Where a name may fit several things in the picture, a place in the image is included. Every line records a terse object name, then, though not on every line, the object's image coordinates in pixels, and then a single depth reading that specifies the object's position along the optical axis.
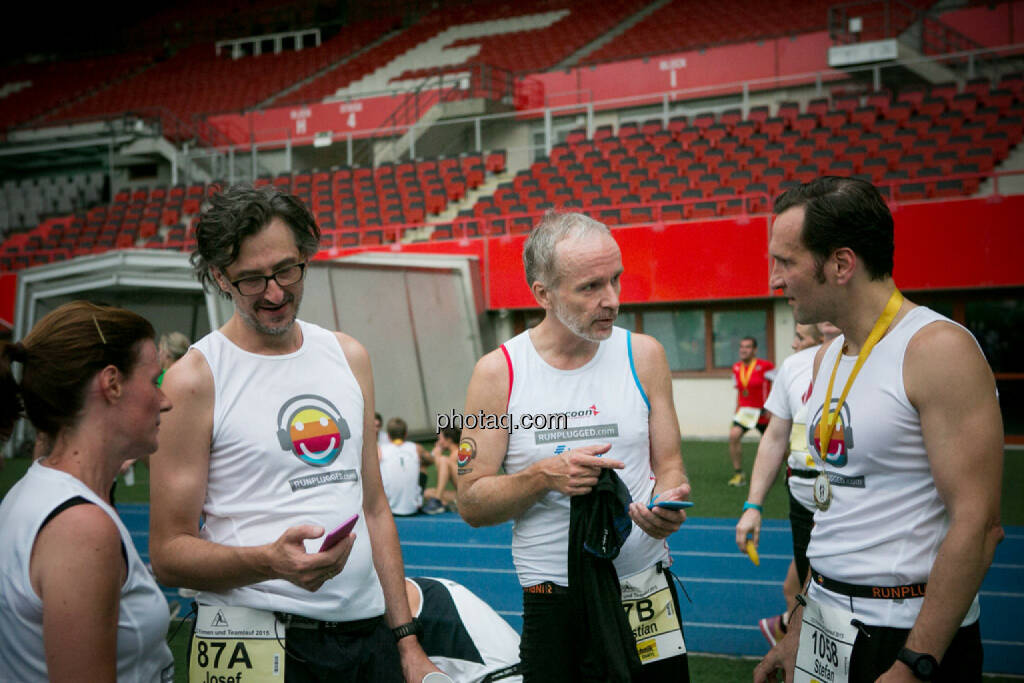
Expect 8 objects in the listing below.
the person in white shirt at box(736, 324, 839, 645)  4.16
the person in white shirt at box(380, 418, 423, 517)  9.31
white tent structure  12.58
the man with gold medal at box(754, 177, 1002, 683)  1.99
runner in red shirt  10.83
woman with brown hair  1.57
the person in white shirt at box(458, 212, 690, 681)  2.48
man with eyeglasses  2.12
